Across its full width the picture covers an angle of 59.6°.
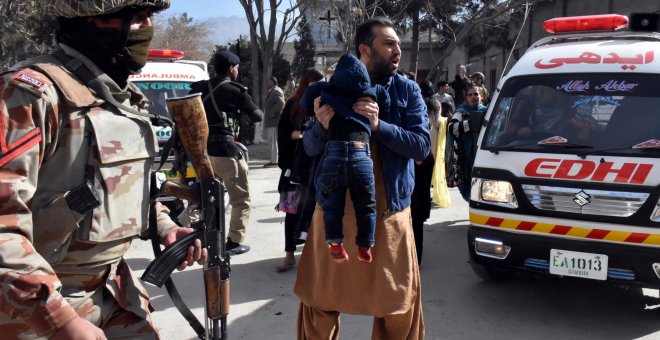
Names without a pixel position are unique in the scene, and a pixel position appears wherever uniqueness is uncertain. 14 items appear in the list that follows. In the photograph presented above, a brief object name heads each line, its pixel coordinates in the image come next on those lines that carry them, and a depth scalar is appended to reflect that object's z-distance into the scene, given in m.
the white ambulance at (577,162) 3.68
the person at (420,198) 4.77
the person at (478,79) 10.04
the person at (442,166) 7.12
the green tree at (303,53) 25.23
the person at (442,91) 10.85
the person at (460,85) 13.06
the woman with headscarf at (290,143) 4.86
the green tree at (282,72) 21.80
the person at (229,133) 5.48
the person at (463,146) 6.73
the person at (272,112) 11.75
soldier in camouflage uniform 1.48
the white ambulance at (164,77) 7.55
